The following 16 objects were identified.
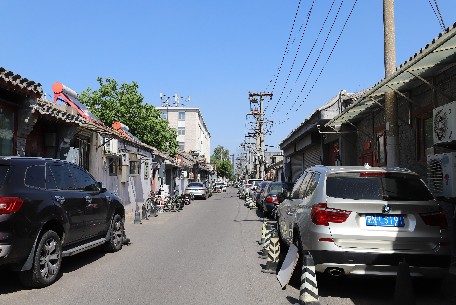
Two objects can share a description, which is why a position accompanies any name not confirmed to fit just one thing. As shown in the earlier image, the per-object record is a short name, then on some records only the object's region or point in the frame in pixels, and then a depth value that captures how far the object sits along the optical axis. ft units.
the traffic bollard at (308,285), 16.44
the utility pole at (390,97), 31.65
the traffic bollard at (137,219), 53.19
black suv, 18.65
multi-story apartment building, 345.31
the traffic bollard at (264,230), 30.83
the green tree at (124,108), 135.33
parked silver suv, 17.87
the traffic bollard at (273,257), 24.26
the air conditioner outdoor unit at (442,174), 26.86
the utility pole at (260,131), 167.63
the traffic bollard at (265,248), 29.08
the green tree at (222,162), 501.15
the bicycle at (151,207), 63.47
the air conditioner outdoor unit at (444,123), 27.43
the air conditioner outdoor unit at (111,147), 64.47
